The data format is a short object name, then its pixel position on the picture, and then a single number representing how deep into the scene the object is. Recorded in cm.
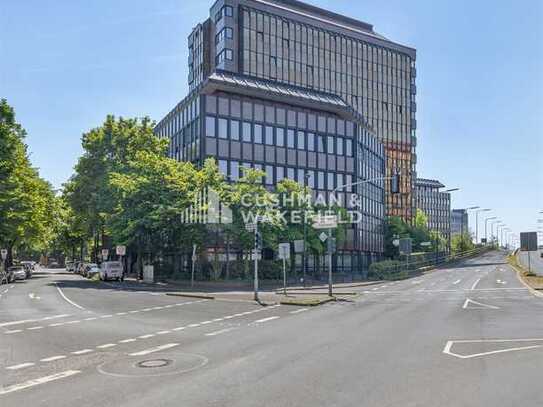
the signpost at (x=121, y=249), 4444
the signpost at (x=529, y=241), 3755
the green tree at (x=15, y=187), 4497
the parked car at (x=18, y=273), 5159
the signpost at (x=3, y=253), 5344
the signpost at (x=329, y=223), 2959
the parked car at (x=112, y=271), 4719
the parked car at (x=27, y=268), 6005
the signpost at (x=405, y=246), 5169
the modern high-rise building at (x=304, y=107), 5550
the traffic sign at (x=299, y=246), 3325
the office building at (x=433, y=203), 18800
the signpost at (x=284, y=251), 2911
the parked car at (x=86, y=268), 5748
